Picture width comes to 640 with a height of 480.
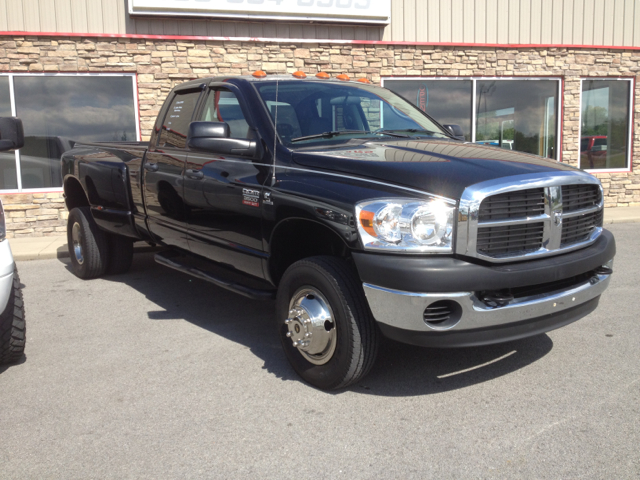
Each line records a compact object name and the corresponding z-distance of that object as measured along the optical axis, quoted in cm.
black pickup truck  315
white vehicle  366
